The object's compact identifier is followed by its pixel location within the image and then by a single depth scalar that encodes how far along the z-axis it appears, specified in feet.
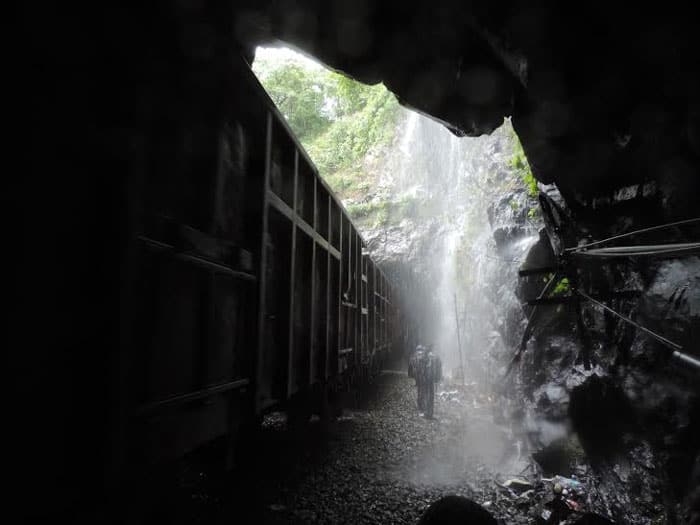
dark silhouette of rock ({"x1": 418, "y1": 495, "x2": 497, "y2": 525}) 8.58
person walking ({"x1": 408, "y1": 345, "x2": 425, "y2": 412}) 29.96
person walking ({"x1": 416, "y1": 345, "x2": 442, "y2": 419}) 28.68
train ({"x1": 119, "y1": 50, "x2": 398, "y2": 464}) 5.45
